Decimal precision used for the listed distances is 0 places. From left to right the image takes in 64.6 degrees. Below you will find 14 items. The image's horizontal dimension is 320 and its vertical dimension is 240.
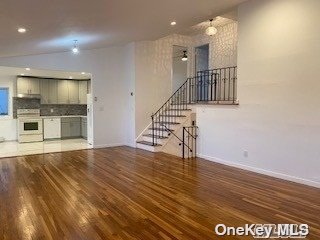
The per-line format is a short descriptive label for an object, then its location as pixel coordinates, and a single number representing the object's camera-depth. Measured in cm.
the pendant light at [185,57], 862
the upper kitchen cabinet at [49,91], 934
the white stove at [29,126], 873
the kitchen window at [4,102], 902
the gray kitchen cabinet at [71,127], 970
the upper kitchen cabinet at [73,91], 987
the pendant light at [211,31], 539
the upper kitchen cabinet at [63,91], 968
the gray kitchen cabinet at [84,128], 978
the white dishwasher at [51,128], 927
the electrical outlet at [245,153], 516
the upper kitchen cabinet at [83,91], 994
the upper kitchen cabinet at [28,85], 885
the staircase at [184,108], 706
